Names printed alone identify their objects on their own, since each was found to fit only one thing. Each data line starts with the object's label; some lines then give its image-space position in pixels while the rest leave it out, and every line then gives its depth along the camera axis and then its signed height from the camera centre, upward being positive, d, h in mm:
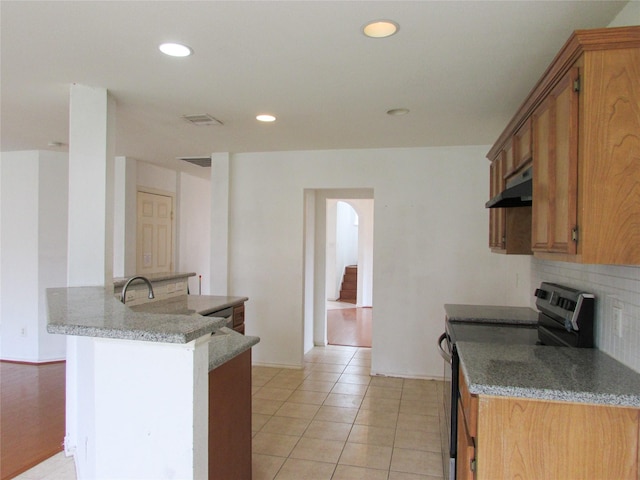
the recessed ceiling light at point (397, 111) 3118 +981
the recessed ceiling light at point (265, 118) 3326 +982
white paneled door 5500 +64
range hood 2107 +258
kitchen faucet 2317 -315
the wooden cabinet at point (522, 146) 2119 +516
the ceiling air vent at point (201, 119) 3336 +980
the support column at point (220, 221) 4832 +206
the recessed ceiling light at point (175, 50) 2107 +975
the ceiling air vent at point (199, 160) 5156 +989
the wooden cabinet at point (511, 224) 2785 +118
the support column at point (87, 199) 2684 +249
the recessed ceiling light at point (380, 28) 1879 +978
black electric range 1988 -528
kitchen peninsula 1362 -515
